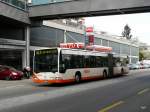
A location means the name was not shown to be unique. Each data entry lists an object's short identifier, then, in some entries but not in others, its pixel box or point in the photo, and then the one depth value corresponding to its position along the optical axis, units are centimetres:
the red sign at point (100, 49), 3333
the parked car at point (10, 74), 3244
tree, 16225
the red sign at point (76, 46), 3028
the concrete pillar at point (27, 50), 4144
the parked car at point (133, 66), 7243
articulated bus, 2336
